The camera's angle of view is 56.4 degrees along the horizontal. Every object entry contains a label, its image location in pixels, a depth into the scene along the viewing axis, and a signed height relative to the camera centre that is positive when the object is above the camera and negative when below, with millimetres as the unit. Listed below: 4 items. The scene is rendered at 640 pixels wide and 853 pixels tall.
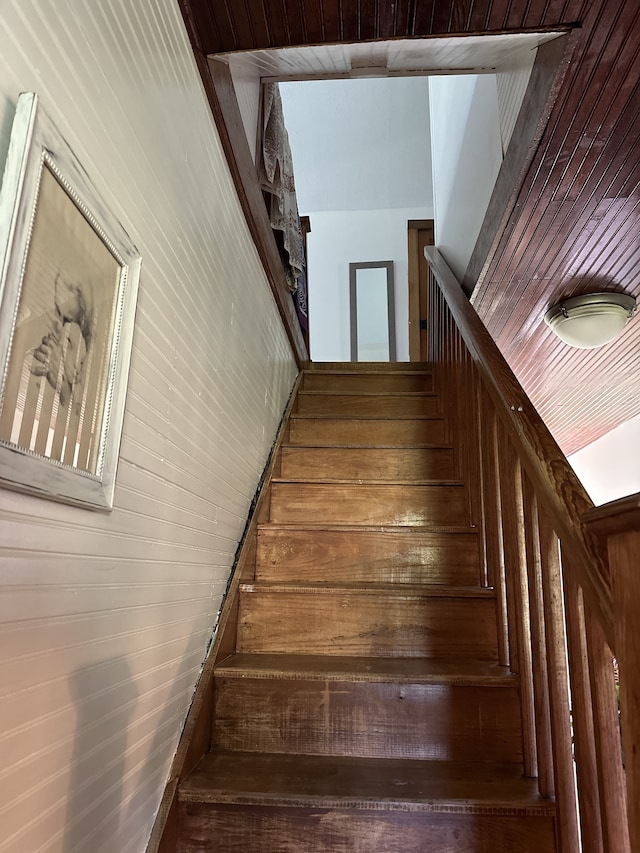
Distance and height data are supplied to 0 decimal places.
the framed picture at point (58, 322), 614 +297
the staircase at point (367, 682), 1198 -235
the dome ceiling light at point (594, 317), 2572 +1146
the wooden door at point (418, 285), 4993 +2516
